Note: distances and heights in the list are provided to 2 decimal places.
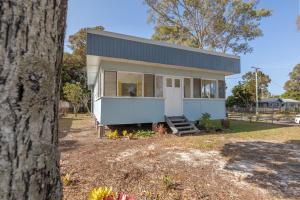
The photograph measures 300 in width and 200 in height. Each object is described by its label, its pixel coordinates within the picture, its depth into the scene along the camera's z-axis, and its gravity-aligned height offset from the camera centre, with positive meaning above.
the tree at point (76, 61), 31.62 +6.42
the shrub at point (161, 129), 9.68 -1.13
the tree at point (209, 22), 21.41 +8.57
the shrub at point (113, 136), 8.72 -1.27
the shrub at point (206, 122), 10.98 -0.87
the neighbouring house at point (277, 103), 53.03 +0.72
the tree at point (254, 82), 35.16 +4.52
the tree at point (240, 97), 35.22 +1.38
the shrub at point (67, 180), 3.78 -1.35
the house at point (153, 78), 9.10 +1.37
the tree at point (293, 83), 56.21 +6.05
